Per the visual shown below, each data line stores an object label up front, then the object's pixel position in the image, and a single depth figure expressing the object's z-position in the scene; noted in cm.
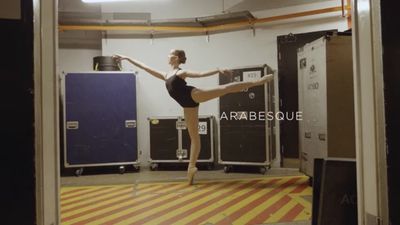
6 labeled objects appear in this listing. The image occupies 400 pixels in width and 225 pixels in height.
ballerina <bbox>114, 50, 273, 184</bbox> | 436
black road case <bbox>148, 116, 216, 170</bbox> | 575
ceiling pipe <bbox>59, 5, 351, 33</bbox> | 559
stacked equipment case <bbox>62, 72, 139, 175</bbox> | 557
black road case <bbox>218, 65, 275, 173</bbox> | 527
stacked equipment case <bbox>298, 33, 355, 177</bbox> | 381
